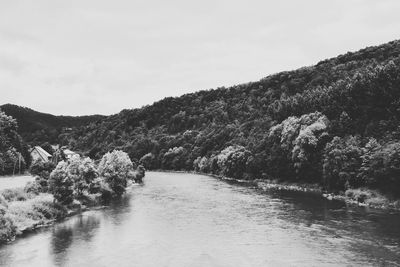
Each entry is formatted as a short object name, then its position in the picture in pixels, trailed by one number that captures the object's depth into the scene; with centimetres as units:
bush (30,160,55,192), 6231
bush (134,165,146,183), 10939
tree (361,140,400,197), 6244
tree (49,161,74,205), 5641
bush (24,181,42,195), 5959
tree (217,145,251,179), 11869
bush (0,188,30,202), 5518
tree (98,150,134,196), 7931
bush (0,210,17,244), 4209
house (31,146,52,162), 12045
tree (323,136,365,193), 7219
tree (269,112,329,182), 8662
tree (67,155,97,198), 6450
